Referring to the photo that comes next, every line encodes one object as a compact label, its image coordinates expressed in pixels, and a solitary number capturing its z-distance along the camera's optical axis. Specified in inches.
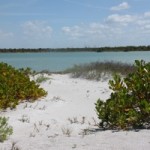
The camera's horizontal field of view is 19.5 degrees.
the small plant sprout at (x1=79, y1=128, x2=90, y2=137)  257.9
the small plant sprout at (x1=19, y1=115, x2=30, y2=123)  295.4
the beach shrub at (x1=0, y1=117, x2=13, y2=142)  241.4
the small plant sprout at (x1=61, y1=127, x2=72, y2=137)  257.7
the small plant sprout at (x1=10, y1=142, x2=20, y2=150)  219.9
